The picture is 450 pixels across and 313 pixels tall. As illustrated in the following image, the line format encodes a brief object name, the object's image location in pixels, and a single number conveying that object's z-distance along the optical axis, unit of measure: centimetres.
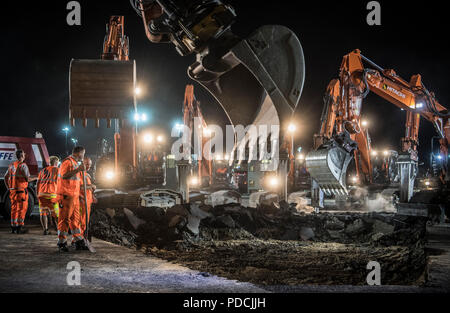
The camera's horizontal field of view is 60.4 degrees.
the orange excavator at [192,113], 1964
